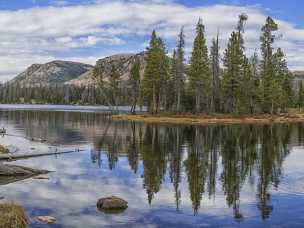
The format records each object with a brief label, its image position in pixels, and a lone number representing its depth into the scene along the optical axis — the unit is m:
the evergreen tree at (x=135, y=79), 115.50
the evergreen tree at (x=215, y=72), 106.38
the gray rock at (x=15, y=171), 28.05
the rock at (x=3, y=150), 38.08
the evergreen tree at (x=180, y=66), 104.77
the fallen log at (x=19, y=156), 35.08
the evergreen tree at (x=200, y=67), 98.92
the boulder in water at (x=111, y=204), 20.95
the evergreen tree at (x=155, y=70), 103.31
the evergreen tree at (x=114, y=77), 120.69
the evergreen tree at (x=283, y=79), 104.72
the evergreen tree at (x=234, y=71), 98.06
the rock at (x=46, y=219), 18.62
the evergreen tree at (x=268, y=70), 99.94
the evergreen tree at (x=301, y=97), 147.00
